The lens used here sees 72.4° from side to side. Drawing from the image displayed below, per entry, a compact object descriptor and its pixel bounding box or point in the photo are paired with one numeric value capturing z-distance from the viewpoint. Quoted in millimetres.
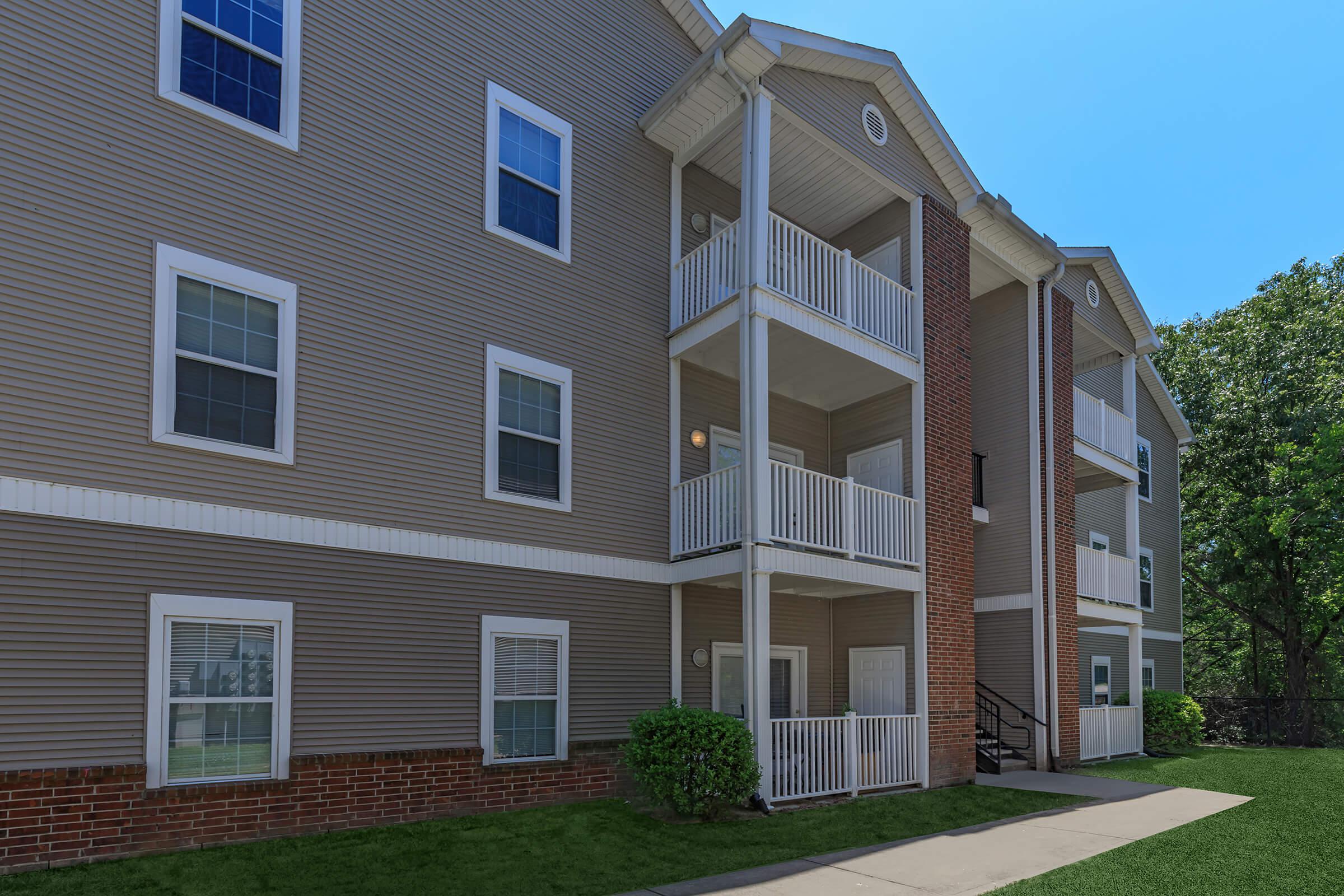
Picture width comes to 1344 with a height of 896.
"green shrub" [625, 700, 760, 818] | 9492
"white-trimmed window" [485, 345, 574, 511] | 10445
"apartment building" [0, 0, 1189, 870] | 7641
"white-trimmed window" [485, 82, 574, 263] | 10922
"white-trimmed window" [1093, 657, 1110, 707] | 20922
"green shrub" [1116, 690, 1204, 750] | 18422
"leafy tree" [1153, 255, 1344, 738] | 24016
